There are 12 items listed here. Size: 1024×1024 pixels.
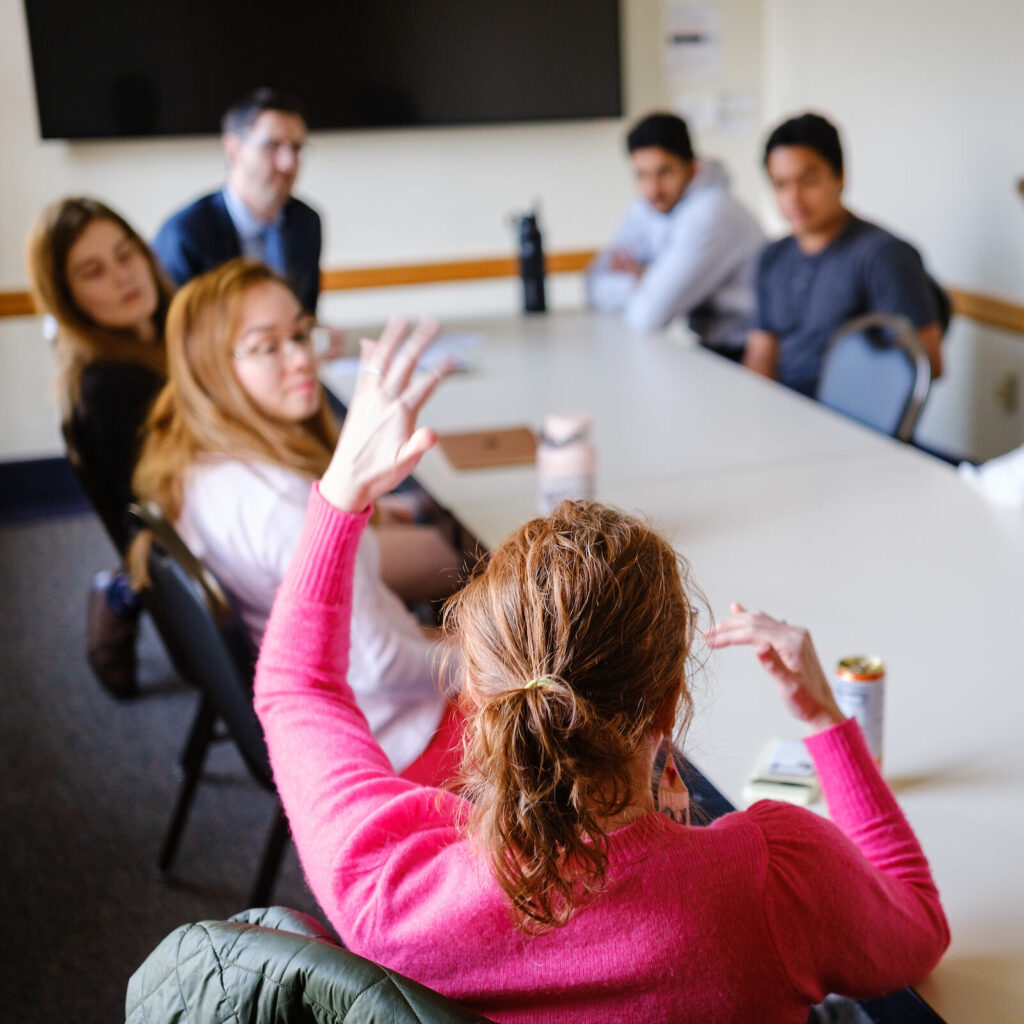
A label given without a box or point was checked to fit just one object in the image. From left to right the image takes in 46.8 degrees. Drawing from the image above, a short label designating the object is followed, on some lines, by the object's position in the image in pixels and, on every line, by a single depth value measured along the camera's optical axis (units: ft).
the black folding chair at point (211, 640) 5.18
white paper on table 10.52
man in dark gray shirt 9.62
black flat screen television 13.96
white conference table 3.64
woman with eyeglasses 5.42
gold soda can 3.88
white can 6.23
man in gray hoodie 11.56
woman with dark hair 7.71
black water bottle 12.53
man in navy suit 10.57
